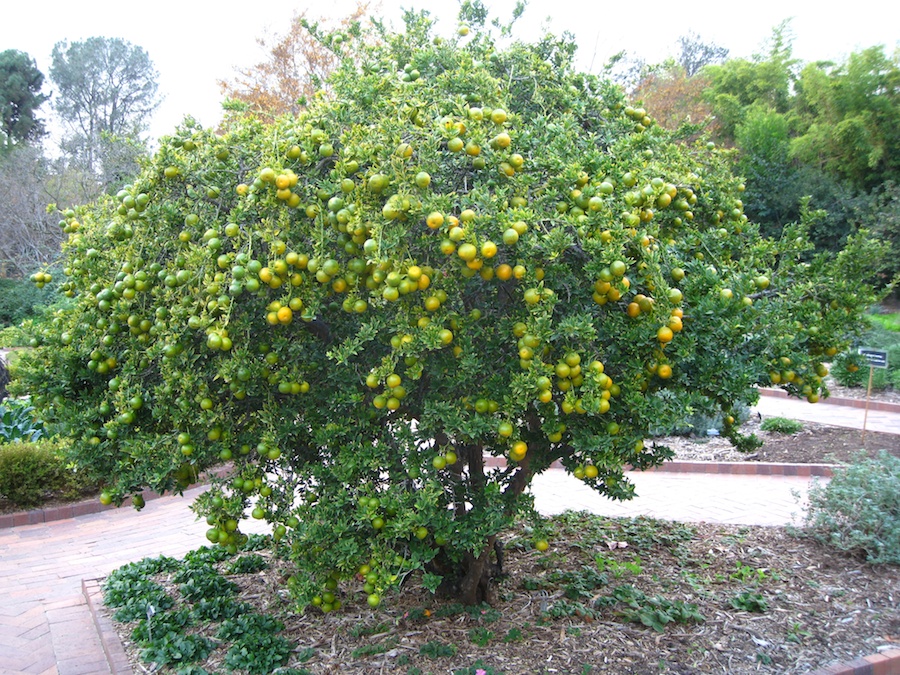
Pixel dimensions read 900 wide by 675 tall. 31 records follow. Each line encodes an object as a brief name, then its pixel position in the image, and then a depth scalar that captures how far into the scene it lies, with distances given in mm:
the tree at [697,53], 38812
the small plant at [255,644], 3928
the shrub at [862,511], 5055
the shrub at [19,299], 22984
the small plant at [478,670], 3668
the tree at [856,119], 21625
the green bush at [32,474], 7281
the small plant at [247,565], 5266
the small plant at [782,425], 10234
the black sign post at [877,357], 8158
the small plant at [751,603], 4488
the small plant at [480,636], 4012
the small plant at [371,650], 3997
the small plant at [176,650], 4059
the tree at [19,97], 38625
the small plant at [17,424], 8305
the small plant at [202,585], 4820
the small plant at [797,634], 4133
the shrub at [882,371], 13188
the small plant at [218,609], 4555
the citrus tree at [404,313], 2816
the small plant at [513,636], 4078
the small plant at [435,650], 3918
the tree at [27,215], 23641
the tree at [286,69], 19500
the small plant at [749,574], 4980
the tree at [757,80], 27203
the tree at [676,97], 21312
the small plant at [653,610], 4250
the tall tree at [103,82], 39875
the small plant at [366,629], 4254
